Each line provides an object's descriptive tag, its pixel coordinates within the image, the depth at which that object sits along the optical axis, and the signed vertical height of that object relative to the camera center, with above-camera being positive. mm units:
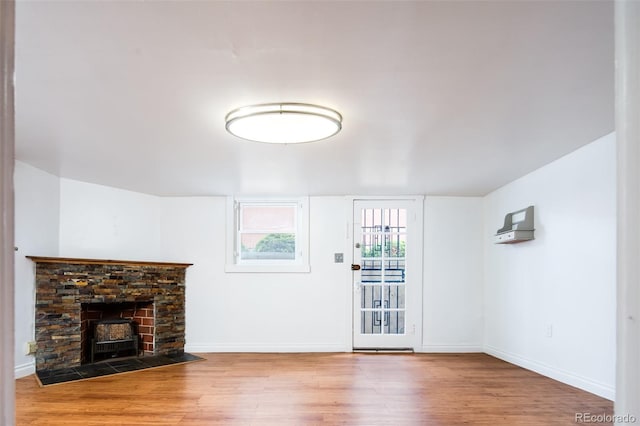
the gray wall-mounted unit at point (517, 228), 5016 -56
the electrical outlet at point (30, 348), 4674 -1243
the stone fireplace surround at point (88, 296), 4840 -856
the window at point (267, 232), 6605 -153
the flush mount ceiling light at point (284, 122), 2881 +611
